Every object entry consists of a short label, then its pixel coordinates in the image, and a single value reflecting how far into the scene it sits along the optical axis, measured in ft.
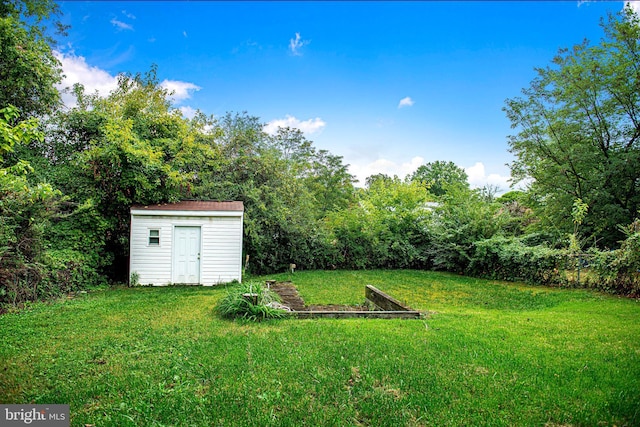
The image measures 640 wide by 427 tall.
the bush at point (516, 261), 37.14
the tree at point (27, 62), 32.04
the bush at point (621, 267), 29.14
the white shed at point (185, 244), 35.37
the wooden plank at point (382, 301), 22.14
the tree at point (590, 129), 45.78
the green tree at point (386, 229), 51.70
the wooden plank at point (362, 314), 20.56
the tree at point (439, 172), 155.22
